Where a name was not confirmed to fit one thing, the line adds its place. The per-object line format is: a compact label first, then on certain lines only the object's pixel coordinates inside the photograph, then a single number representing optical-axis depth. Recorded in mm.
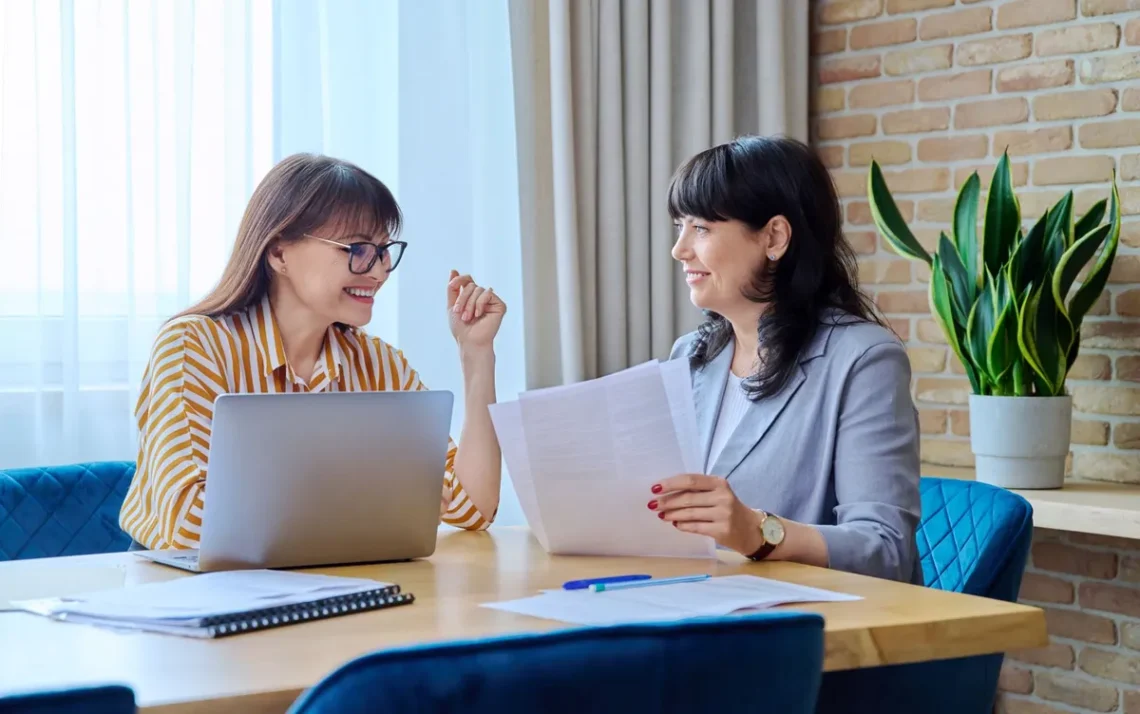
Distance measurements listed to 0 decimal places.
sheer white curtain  4571
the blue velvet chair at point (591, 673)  2091
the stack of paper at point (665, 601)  3361
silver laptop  3588
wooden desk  2948
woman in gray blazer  3871
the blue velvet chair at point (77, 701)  1932
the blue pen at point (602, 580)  3569
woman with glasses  4052
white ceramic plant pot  5001
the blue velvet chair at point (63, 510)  4033
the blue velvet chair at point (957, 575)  3662
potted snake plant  4953
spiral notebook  3314
